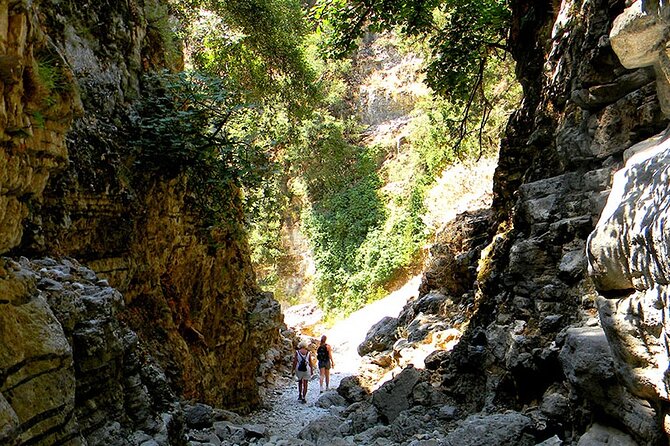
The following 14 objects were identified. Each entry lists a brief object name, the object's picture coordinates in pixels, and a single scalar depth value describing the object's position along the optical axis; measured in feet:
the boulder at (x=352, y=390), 35.29
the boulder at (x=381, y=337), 46.32
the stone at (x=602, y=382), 10.90
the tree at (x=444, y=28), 29.84
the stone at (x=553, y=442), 14.55
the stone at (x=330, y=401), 35.32
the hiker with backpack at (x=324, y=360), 39.52
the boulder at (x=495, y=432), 16.37
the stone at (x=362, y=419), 27.68
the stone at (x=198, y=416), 22.36
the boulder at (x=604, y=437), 11.60
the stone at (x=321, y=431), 26.58
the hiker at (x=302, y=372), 36.68
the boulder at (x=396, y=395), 27.48
